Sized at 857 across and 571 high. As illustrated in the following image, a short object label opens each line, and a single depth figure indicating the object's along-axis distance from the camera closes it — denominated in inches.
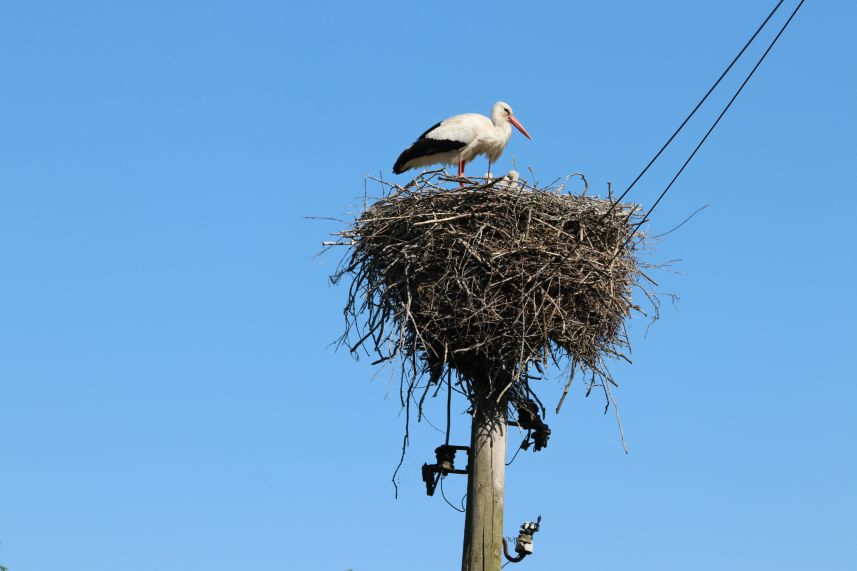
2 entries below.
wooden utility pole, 489.1
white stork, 826.2
